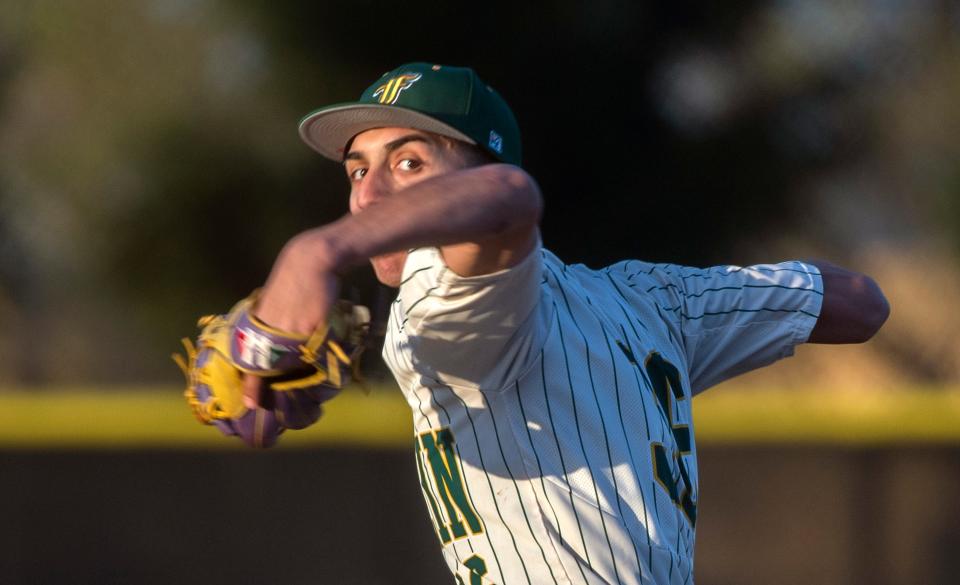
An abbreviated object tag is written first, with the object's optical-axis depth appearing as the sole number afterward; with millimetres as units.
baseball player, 10771
